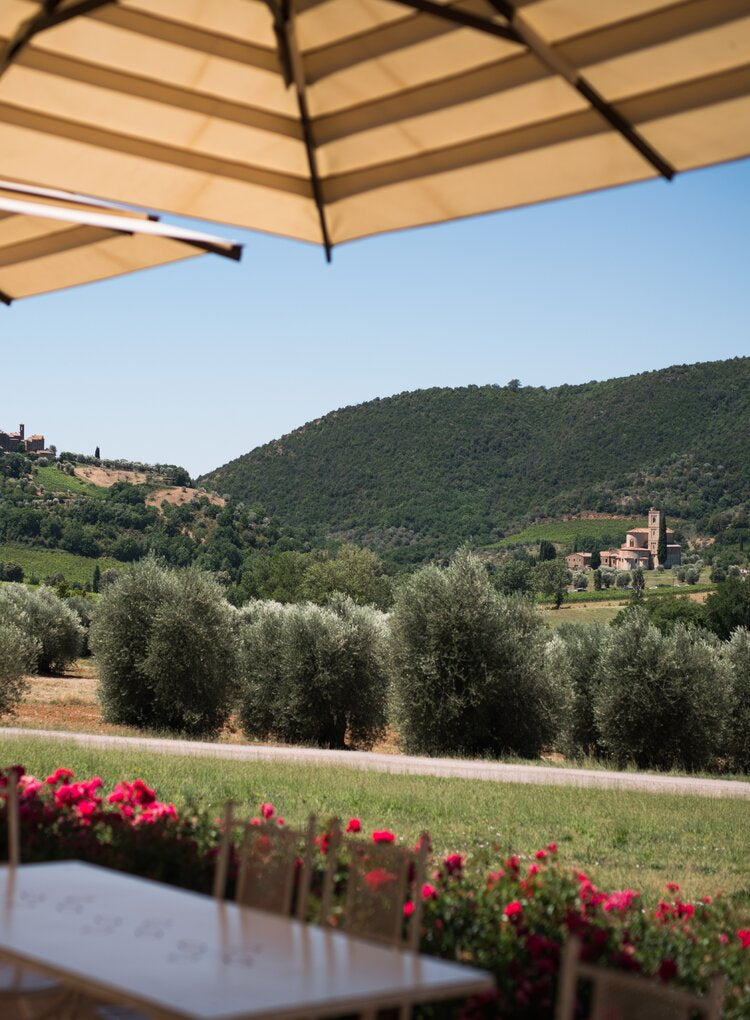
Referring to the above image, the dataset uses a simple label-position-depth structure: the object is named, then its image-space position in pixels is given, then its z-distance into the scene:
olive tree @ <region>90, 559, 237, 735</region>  23.81
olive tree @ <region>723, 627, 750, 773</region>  22.92
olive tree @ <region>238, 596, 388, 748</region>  24.69
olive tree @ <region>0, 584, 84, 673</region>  34.47
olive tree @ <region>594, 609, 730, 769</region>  21.52
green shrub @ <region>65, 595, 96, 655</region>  41.53
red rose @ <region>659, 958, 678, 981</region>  3.99
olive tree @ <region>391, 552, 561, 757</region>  22.02
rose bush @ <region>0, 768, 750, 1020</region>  4.20
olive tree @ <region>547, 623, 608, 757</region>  23.52
